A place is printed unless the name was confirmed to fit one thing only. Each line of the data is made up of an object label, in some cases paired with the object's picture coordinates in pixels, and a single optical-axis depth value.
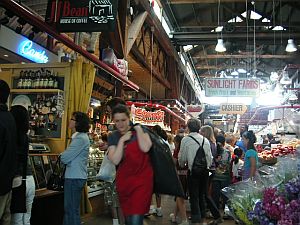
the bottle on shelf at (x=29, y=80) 6.14
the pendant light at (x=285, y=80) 15.37
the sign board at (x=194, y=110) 17.77
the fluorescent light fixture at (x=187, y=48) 18.92
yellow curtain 5.96
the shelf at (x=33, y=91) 6.01
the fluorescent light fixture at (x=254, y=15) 16.33
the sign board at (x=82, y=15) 5.48
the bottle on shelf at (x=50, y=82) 6.06
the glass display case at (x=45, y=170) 5.21
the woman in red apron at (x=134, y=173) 3.27
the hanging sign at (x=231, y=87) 12.91
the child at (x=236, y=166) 7.78
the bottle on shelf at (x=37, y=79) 6.09
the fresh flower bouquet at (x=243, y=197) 2.38
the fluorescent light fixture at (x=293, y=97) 16.09
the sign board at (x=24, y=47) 5.82
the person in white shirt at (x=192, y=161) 6.12
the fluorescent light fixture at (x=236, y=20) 17.05
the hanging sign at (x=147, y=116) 10.31
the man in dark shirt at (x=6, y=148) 3.21
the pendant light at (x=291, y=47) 12.84
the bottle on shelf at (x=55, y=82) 6.06
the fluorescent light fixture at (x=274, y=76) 19.84
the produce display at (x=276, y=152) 8.20
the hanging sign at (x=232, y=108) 17.32
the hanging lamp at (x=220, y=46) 12.70
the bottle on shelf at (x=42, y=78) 6.09
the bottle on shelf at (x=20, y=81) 6.19
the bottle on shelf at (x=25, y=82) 6.17
